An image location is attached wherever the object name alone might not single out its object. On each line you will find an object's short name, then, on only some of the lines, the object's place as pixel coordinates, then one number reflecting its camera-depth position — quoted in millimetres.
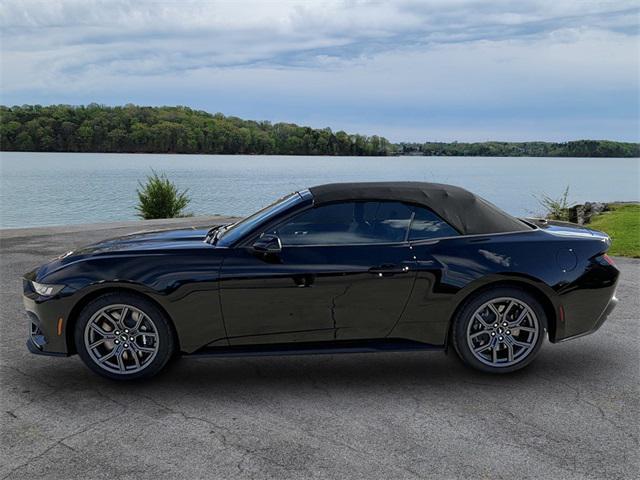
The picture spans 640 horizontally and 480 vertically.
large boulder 19406
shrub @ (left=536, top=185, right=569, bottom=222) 18484
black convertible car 4758
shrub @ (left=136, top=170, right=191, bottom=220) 21016
